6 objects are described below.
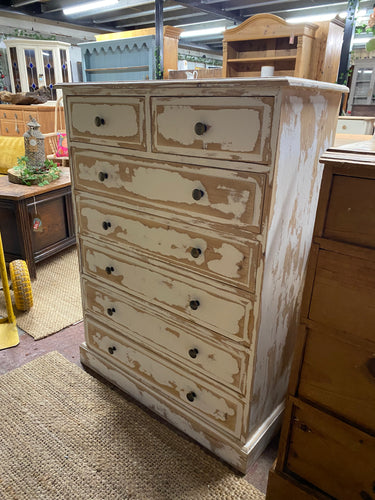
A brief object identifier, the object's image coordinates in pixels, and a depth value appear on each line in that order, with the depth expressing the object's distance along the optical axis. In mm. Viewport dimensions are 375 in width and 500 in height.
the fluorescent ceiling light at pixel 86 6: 7046
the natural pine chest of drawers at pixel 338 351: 927
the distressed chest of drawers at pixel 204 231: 1136
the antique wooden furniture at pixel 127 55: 6551
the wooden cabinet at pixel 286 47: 4500
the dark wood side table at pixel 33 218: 2891
